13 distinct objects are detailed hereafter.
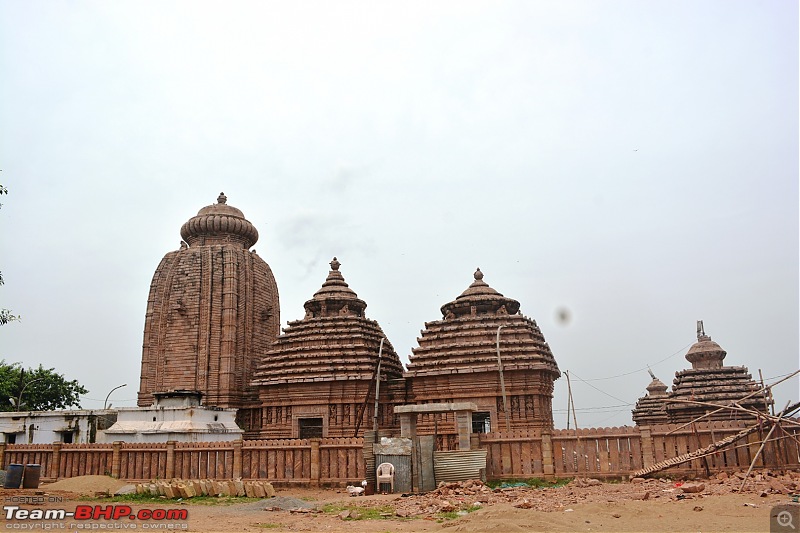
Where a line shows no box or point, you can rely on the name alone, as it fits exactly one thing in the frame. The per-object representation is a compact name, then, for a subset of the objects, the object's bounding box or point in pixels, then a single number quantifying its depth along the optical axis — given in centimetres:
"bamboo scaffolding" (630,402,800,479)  1964
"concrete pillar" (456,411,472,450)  2150
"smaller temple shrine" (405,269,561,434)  2808
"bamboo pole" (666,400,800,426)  1903
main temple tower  3544
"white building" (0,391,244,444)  3005
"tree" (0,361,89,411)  5219
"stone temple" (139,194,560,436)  2864
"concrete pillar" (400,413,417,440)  2247
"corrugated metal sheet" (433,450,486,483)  2031
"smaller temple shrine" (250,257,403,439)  3098
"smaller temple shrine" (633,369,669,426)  4453
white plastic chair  2019
